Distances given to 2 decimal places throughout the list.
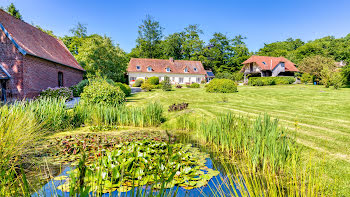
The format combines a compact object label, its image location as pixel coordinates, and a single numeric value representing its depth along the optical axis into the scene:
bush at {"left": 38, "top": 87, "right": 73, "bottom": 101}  14.92
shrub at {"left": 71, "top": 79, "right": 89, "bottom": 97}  19.17
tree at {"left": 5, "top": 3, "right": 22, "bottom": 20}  32.41
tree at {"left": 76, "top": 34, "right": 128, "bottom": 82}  19.23
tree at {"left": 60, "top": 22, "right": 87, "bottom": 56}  40.91
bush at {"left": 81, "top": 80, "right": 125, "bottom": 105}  9.36
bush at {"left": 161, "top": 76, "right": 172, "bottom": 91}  24.17
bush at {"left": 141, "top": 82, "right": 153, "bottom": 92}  24.50
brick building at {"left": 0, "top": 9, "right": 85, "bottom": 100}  12.84
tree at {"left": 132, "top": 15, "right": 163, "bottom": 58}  54.66
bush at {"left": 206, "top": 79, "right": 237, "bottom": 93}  21.47
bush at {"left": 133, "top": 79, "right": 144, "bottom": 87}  35.16
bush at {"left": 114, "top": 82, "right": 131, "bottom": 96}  18.53
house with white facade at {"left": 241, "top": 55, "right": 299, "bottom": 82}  39.22
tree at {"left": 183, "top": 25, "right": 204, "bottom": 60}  56.34
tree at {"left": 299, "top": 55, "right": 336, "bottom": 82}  31.50
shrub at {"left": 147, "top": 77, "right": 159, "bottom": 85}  31.14
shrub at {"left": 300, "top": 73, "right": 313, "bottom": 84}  33.23
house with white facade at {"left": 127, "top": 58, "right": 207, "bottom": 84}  43.31
